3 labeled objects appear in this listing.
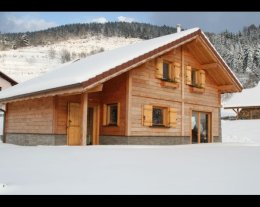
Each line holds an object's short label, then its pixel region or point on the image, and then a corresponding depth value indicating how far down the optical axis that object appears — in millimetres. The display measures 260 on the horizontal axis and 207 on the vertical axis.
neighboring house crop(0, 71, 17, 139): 21781
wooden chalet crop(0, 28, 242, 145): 7808
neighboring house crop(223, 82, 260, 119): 23692
